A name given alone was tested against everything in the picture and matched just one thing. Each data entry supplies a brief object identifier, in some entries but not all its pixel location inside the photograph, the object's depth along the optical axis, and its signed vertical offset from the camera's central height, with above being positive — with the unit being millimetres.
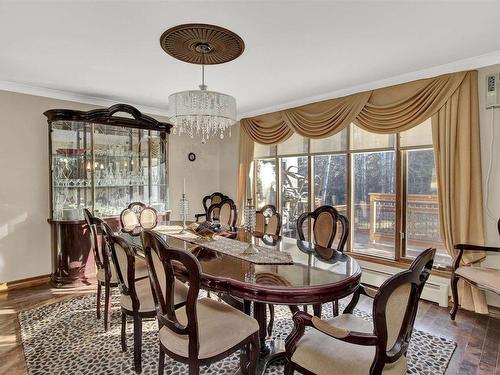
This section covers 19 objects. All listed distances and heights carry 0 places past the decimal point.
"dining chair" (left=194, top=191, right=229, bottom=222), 4933 -280
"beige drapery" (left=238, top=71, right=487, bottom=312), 2977 +704
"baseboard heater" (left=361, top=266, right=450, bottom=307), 3145 -1162
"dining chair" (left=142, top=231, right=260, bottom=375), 1507 -810
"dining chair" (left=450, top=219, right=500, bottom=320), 2549 -819
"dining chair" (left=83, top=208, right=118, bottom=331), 2502 -760
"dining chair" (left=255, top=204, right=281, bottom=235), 3250 -422
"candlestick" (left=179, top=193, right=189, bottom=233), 3349 -284
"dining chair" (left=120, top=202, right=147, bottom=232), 3659 -436
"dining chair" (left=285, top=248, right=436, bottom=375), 1251 -709
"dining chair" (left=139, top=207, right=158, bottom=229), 3789 -434
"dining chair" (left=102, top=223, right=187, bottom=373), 2025 -817
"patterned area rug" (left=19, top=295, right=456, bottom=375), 2139 -1310
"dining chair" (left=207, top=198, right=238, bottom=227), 4027 -396
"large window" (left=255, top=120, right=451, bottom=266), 3465 -37
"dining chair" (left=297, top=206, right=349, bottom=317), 2719 -399
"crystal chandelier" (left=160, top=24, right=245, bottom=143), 2359 +1161
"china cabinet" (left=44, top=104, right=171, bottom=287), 3766 +172
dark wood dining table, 1614 -558
